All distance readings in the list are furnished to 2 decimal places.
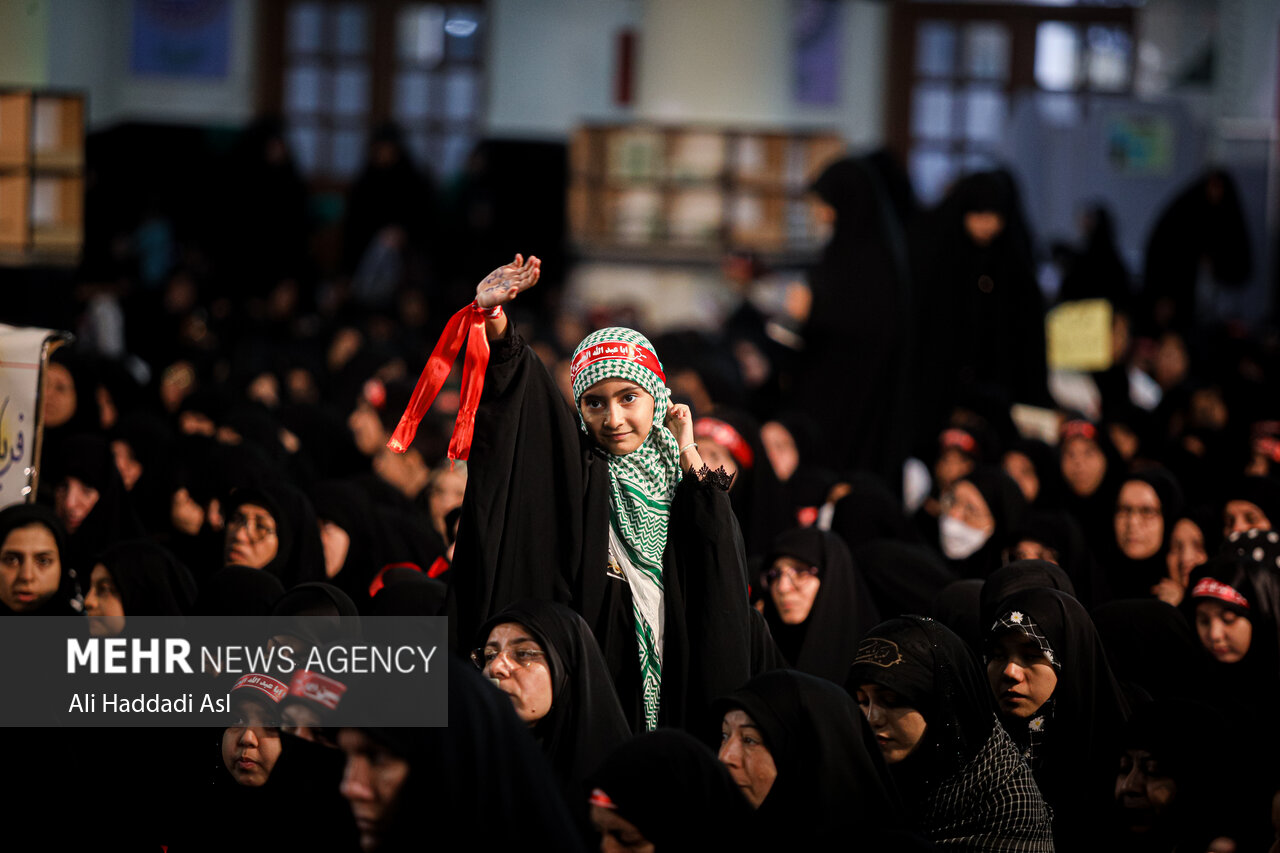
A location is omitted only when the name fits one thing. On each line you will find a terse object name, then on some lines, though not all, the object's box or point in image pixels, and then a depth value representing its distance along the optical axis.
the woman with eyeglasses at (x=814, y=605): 7.68
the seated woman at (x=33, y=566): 7.64
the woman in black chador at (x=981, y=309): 14.61
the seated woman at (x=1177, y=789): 5.94
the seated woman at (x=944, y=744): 5.73
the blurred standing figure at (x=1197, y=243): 22.83
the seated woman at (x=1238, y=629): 7.57
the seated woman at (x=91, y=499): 9.44
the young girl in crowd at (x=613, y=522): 5.87
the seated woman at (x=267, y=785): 5.61
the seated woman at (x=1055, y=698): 6.46
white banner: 8.68
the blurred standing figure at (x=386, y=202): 28.97
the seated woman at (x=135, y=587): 7.60
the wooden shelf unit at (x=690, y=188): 25.66
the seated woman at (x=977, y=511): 10.15
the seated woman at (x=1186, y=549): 9.16
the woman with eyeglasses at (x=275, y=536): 8.42
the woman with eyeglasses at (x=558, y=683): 5.50
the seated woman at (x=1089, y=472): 11.48
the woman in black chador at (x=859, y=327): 13.90
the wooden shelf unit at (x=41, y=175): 14.70
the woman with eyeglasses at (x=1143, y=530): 9.71
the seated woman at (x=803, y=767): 5.13
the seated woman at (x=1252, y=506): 9.29
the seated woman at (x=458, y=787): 4.32
